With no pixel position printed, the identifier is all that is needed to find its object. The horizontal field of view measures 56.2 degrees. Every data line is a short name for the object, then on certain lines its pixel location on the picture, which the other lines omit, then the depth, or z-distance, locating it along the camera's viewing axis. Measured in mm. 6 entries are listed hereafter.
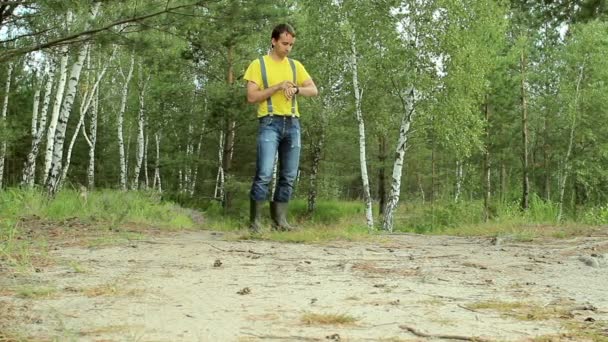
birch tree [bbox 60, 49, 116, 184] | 24325
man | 5832
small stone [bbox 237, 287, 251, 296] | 2990
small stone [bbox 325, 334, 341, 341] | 2189
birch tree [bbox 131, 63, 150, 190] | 27469
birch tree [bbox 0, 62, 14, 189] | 23484
